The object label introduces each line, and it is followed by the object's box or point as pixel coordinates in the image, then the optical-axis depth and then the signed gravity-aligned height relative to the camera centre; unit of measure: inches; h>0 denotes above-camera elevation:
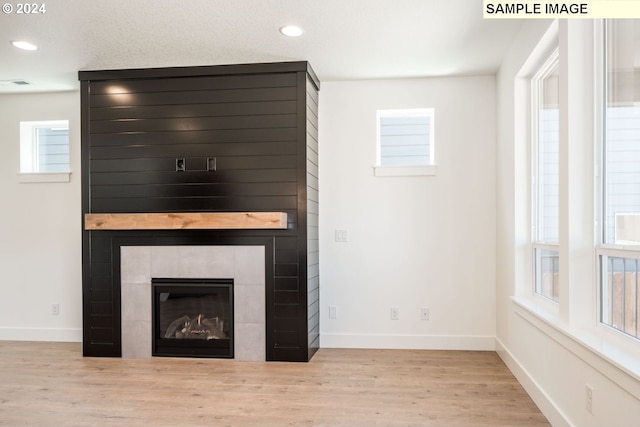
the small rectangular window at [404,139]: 205.0 +28.8
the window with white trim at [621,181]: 92.3 +5.6
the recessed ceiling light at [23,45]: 160.4 +53.1
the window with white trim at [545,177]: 138.4 +9.8
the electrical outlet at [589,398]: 96.7 -35.6
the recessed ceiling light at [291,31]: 150.0 +53.6
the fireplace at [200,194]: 182.5 +6.5
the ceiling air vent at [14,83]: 203.6 +51.9
